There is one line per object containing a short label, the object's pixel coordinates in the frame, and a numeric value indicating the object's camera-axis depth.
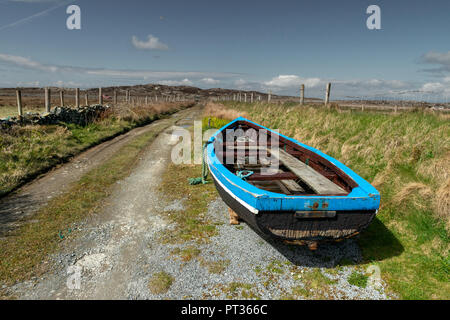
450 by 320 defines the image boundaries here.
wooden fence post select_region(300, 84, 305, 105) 15.03
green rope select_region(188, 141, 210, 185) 7.66
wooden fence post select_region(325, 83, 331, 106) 13.13
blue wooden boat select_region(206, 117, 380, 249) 3.61
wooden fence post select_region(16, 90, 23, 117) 11.63
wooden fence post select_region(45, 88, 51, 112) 13.56
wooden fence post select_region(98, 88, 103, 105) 21.59
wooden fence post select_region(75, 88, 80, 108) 16.56
